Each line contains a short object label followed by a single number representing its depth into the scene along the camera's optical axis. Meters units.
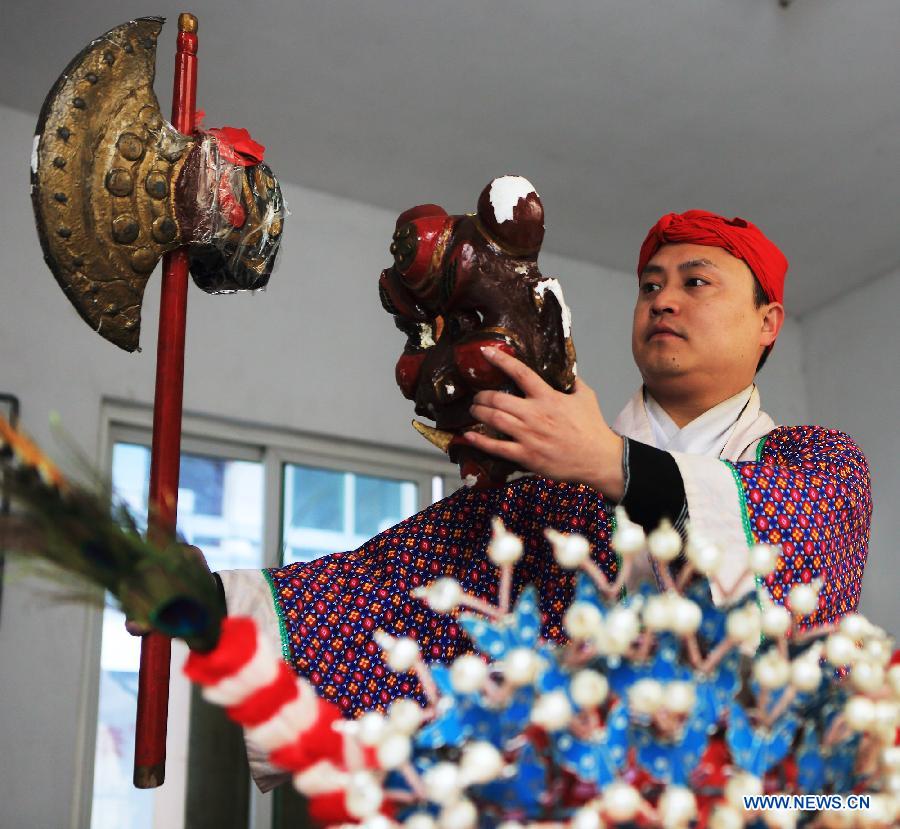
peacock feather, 0.61
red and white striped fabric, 0.61
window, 2.94
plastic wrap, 1.21
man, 1.03
